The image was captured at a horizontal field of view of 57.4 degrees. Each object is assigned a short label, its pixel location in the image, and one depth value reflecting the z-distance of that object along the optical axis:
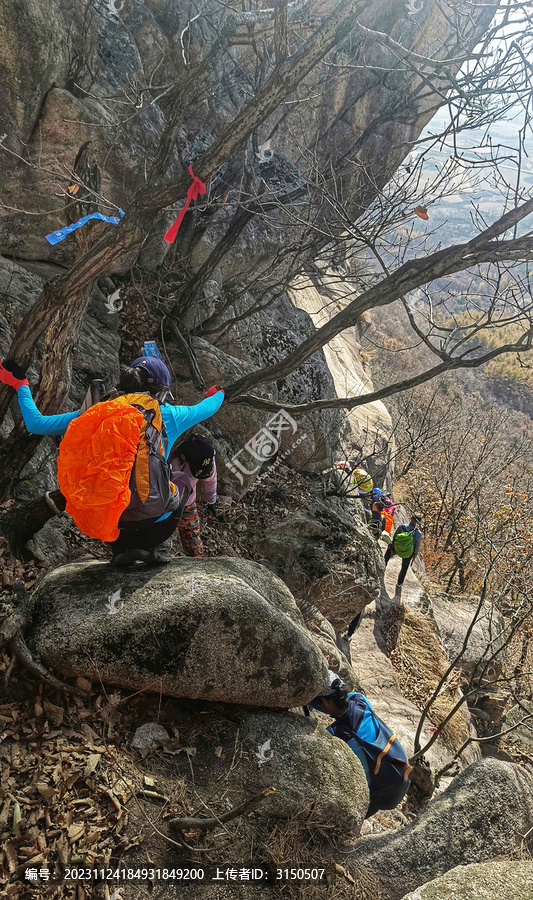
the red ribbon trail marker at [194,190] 3.81
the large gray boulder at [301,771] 3.51
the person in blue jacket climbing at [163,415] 3.57
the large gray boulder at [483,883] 3.21
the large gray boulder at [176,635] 3.40
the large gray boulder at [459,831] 3.79
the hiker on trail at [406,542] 10.85
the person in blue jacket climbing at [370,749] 4.39
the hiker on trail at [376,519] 11.36
